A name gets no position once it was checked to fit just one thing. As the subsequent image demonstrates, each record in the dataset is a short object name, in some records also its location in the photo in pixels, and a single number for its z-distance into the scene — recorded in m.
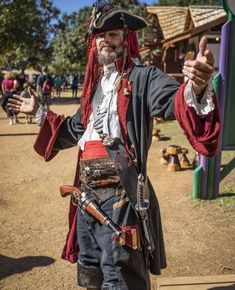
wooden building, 14.49
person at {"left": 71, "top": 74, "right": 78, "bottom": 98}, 27.05
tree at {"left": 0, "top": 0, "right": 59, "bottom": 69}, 22.72
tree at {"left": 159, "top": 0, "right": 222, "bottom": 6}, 63.80
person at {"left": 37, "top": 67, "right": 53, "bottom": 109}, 15.87
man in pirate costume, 2.29
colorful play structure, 4.97
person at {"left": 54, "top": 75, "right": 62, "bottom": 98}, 30.00
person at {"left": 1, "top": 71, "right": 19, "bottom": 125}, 11.62
